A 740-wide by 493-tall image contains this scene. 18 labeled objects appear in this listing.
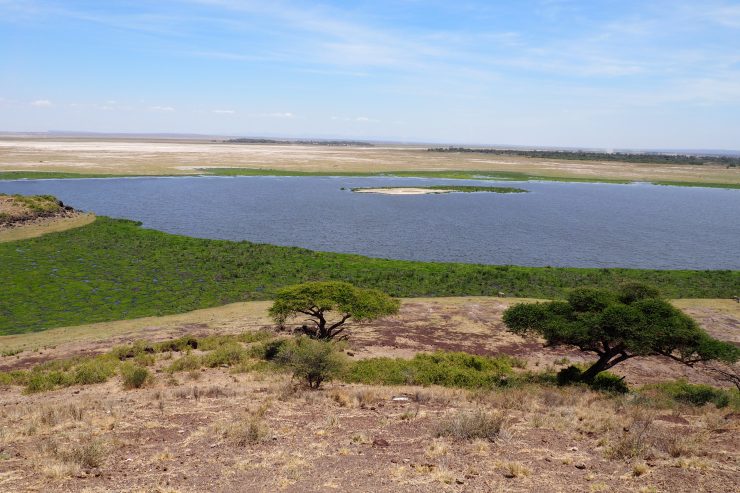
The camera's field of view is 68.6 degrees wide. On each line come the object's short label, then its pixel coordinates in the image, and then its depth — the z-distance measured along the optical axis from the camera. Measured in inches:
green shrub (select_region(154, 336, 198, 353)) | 909.2
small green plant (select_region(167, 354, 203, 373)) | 793.2
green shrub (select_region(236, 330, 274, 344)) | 977.5
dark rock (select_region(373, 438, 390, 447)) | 482.6
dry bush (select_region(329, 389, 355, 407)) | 613.6
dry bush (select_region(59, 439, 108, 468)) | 426.3
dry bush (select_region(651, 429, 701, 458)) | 452.8
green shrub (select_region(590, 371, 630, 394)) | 739.8
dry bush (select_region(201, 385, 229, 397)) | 647.1
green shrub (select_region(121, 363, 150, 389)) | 704.4
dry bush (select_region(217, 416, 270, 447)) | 483.8
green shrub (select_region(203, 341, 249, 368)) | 830.7
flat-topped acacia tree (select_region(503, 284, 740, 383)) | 712.4
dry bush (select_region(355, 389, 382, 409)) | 614.0
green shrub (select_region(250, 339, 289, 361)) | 872.2
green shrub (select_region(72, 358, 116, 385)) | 736.3
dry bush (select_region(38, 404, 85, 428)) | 532.3
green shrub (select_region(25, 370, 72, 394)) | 703.7
